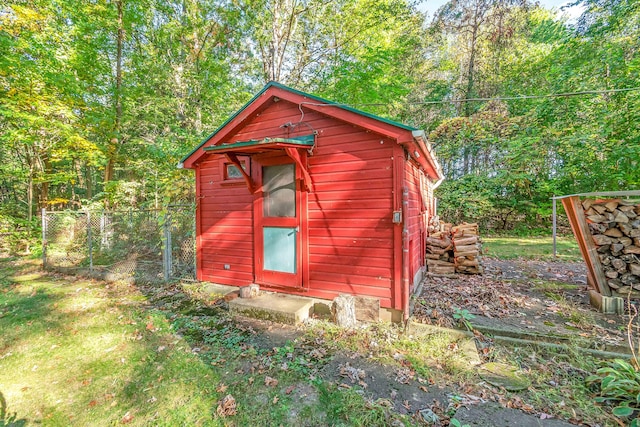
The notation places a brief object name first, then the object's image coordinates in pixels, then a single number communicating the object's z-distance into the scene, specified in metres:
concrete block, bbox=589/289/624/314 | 4.12
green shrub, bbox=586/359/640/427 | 2.30
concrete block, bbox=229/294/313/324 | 4.30
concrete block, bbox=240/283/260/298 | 4.96
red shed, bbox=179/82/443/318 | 4.11
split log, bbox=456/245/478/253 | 6.27
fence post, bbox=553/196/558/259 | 7.33
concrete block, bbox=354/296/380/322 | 4.16
